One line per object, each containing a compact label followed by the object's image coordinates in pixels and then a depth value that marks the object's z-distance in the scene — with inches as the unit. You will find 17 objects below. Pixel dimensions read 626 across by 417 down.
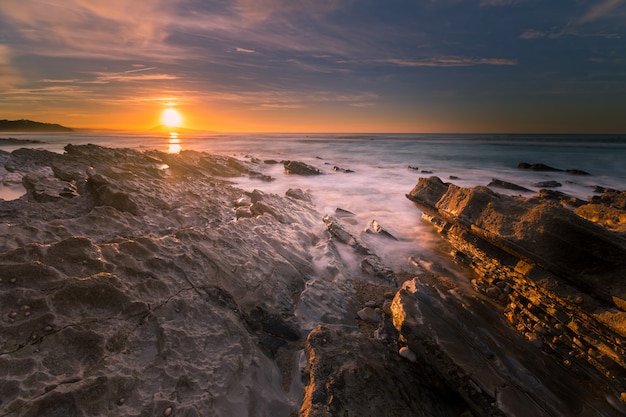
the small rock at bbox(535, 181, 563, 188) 716.7
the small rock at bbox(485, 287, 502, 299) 216.1
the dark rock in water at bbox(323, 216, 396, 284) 242.1
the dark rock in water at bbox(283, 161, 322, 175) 785.6
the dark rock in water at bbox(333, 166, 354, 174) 878.4
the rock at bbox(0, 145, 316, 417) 99.0
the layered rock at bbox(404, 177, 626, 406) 149.5
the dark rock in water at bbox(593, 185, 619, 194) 664.6
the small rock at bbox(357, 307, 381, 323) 184.4
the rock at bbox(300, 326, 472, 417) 111.7
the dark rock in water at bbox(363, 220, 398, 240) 340.5
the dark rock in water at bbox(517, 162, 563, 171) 1045.2
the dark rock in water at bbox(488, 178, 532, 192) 646.9
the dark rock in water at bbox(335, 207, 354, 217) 419.8
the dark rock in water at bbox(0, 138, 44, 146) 1320.1
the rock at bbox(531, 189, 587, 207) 476.4
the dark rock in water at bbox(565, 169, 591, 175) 936.9
